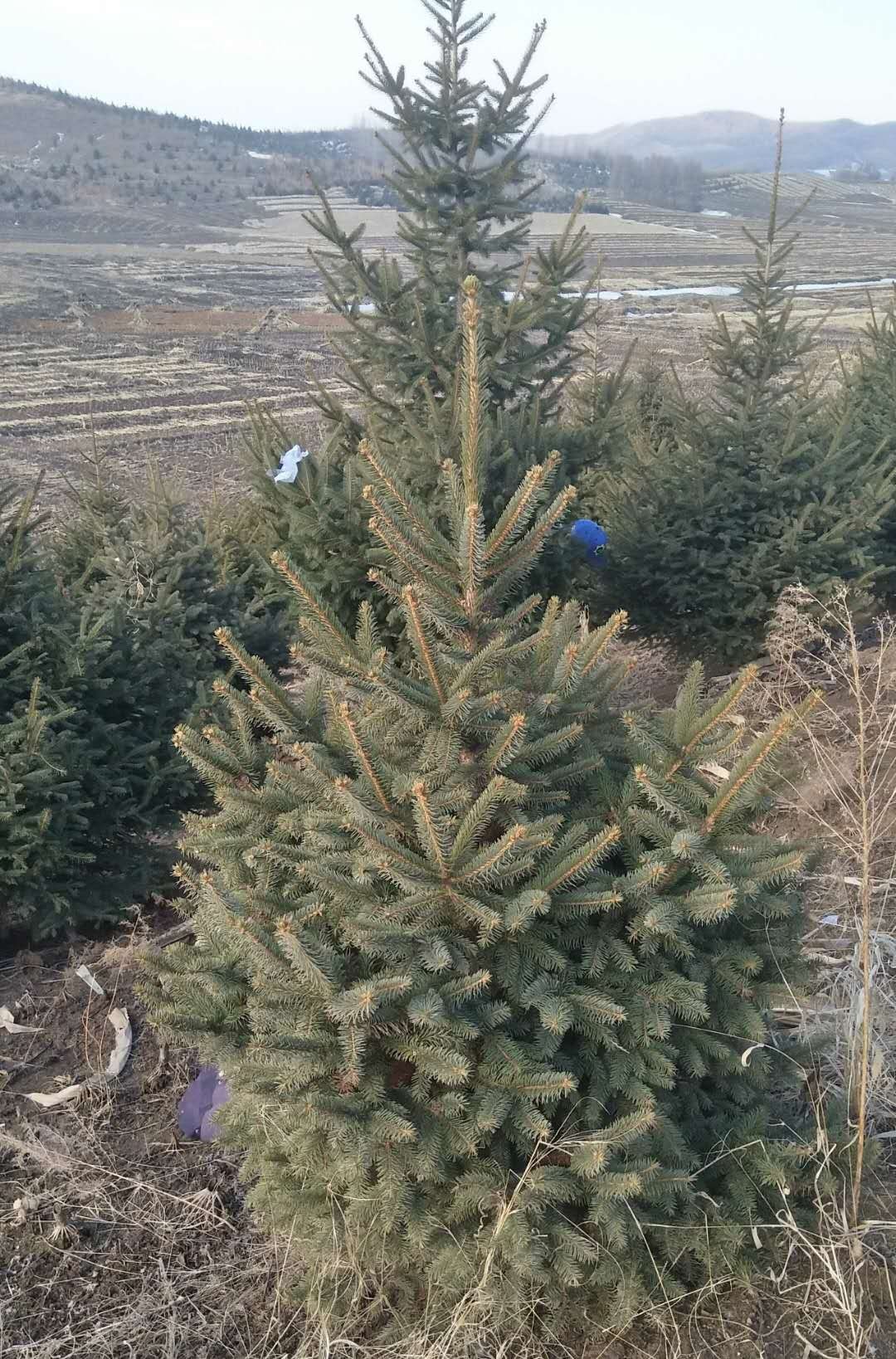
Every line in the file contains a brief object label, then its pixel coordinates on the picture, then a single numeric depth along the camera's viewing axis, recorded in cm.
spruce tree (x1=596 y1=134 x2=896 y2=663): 686
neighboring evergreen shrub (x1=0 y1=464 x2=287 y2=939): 408
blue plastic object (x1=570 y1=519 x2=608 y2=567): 663
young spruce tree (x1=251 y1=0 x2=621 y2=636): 630
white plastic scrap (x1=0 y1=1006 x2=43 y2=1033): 361
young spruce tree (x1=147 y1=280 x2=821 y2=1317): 215
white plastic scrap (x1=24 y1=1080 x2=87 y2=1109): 321
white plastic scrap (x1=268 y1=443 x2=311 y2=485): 598
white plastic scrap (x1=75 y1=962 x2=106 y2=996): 376
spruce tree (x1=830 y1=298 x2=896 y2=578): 796
